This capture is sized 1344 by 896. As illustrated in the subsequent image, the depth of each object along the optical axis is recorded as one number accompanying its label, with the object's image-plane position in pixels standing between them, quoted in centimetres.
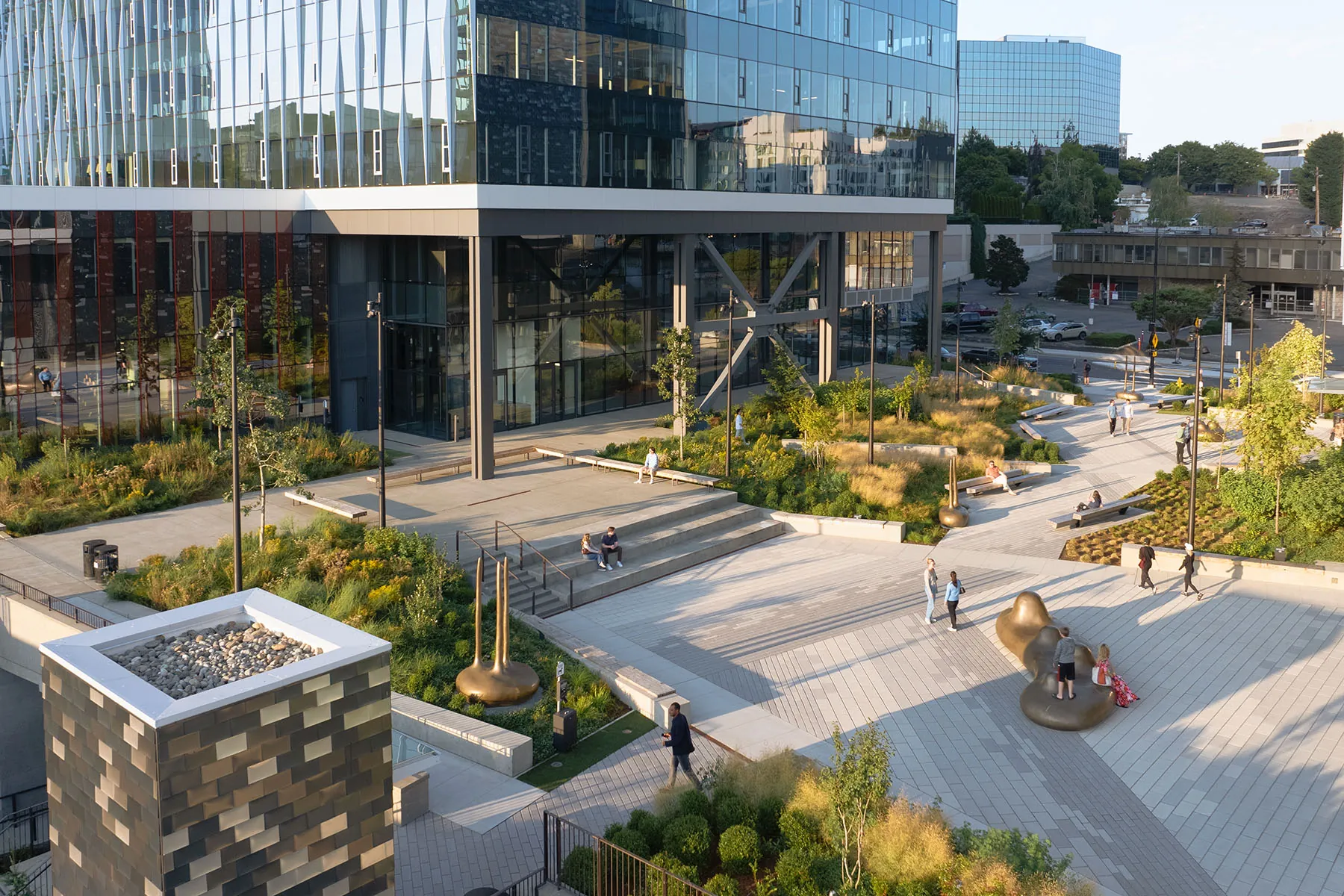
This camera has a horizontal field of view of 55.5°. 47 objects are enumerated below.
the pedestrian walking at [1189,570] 2627
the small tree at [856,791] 1355
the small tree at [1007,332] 5625
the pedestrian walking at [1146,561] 2650
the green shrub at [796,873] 1368
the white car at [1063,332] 7494
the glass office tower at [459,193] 3284
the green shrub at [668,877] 1337
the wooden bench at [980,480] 3478
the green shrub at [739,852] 1447
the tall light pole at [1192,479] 2784
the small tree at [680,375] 3609
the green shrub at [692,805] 1549
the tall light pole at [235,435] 2009
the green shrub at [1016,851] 1345
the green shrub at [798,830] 1469
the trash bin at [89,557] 2472
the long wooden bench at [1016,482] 3512
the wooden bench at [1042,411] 4572
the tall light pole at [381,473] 2614
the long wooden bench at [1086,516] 3156
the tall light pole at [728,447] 3350
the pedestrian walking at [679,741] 1692
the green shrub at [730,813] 1527
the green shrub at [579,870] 1401
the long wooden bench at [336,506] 2811
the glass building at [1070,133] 18645
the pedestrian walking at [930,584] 2434
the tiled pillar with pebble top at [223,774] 1050
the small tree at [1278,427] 2933
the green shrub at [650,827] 1496
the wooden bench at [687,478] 3331
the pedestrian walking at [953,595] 2388
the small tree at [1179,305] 7519
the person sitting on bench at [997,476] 3539
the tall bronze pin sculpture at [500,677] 1981
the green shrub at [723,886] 1357
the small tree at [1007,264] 9156
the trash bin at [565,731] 1844
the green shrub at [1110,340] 7262
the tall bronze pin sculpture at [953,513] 3203
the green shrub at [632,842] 1451
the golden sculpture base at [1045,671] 1964
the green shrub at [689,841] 1453
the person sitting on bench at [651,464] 3338
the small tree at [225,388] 2652
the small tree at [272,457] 2553
